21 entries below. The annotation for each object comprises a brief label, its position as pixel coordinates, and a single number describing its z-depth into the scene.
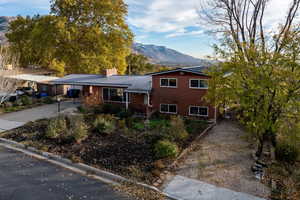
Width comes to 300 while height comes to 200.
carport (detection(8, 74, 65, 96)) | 24.54
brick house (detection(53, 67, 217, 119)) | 16.39
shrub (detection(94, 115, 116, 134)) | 12.79
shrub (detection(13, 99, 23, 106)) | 21.50
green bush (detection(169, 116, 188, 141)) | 11.93
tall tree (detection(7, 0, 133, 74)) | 27.06
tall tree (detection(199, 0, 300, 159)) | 7.62
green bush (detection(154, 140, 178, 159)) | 9.68
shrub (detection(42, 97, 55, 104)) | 23.66
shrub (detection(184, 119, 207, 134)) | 13.67
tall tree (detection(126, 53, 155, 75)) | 44.71
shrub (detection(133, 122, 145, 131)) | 14.03
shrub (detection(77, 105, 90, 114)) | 18.56
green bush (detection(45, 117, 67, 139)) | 12.12
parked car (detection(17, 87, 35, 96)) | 27.09
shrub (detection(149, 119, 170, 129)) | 14.46
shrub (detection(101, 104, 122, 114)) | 18.22
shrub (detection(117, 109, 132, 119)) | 17.03
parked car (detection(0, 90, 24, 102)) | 23.18
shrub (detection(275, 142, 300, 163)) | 9.27
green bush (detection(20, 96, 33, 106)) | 22.03
